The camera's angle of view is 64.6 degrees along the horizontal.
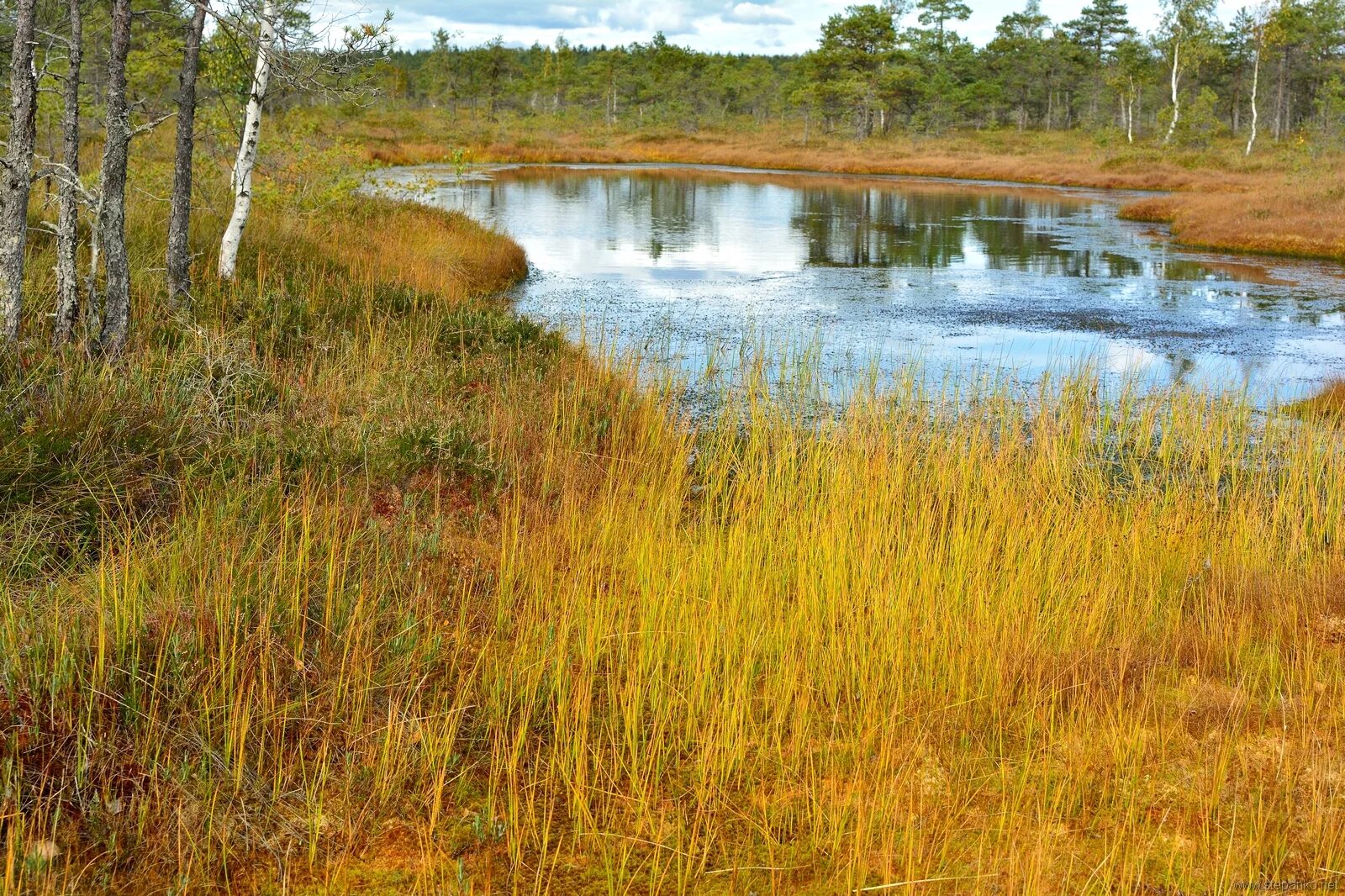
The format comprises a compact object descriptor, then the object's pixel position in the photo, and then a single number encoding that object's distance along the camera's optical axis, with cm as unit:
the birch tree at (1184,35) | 5112
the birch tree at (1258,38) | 4816
